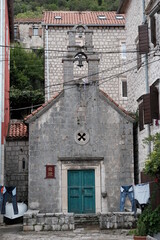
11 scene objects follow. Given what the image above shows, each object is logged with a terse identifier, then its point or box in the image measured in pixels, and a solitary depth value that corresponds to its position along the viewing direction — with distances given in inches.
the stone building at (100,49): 1286.9
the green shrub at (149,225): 464.8
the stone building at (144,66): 608.4
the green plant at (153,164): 431.8
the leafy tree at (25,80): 1421.0
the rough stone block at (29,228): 638.5
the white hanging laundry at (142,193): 622.8
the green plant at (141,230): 463.8
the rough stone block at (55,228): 640.4
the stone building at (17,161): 846.5
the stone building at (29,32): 2377.0
